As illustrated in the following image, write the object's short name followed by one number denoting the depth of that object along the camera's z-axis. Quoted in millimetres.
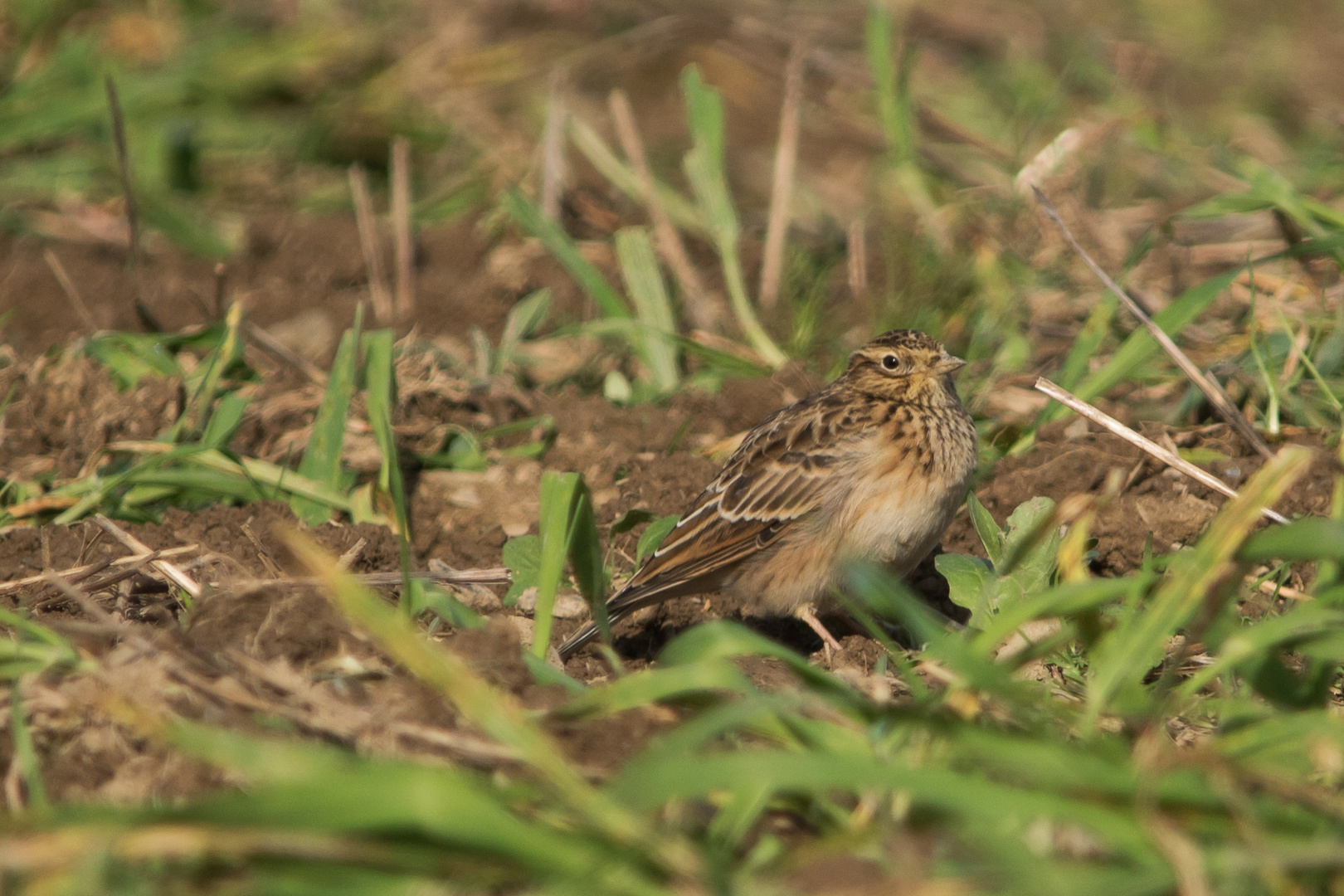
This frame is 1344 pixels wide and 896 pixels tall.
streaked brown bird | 10422
